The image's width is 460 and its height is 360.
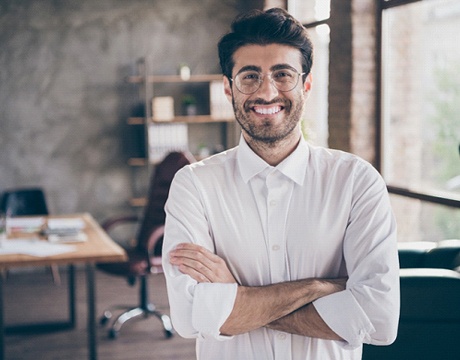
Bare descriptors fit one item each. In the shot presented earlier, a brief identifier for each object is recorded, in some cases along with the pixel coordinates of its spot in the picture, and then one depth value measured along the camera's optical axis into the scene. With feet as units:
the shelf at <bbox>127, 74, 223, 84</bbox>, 22.47
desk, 11.86
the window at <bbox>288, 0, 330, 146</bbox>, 18.81
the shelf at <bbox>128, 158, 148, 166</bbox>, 22.81
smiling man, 5.71
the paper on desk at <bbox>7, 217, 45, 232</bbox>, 14.97
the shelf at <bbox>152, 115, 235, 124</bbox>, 22.78
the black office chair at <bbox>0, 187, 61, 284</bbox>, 20.76
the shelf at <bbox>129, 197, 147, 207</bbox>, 23.04
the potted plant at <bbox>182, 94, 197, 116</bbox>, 23.06
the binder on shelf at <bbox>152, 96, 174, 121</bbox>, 22.49
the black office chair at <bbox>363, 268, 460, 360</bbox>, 8.16
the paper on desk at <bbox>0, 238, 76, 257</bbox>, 12.29
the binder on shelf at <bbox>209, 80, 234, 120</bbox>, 22.91
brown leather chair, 16.12
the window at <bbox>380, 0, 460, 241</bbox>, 13.48
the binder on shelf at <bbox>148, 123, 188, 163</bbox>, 22.67
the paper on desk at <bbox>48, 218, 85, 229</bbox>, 14.40
